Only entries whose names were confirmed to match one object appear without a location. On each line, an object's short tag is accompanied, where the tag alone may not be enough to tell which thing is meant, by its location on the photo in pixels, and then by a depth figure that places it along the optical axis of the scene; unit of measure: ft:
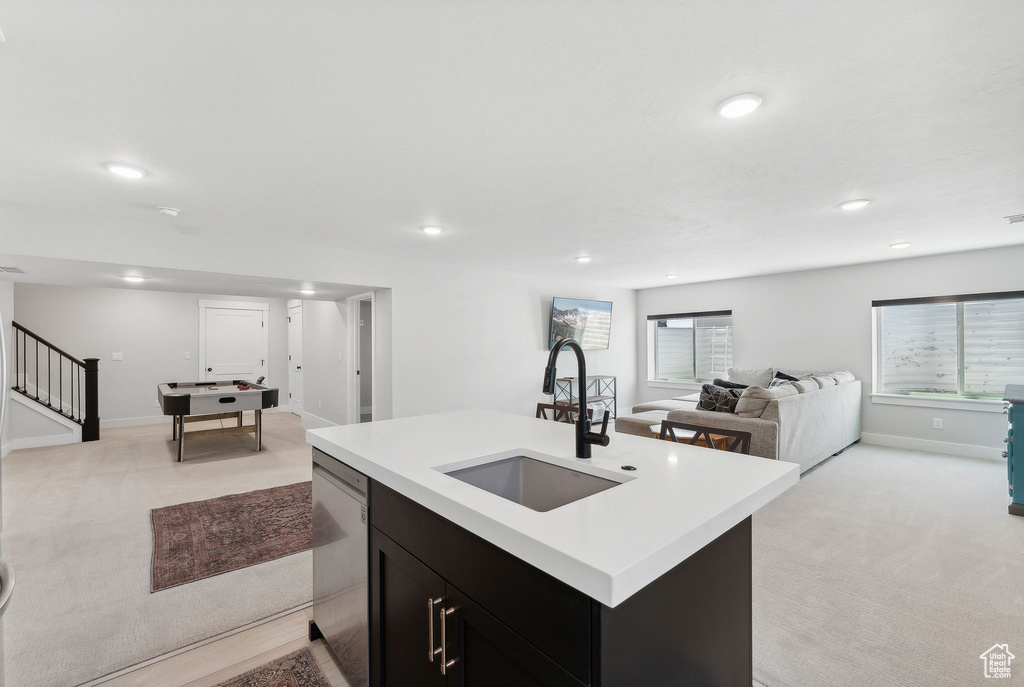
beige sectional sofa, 12.71
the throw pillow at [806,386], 14.32
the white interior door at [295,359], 26.00
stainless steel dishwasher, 5.49
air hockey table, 15.72
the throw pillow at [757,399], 12.99
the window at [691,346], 23.61
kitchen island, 2.99
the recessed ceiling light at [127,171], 8.44
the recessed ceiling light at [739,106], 6.24
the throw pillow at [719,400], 14.15
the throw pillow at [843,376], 17.32
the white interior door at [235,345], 25.34
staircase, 19.38
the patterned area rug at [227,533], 8.94
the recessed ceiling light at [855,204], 10.58
